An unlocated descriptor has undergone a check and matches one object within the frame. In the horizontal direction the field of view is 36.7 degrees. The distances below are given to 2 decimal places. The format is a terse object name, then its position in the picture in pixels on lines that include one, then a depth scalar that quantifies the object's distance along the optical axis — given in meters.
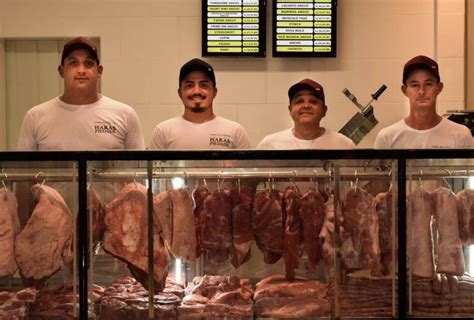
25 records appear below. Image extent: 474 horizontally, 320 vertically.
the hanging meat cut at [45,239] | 2.60
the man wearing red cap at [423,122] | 3.88
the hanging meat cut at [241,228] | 2.74
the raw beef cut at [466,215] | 2.67
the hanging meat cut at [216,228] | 2.73
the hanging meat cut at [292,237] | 2.72
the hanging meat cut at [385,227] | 2.61
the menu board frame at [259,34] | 5.39
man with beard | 3.94
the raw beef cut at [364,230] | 2.65
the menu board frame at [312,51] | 5.40
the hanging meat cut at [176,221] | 2.67
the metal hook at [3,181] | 2.60
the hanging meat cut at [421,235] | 2.60
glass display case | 2.55
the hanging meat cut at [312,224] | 2.70
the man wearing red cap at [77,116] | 3.79
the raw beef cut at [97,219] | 2.60
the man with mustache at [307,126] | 3.90
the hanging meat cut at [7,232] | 2.59
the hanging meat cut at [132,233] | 2.64
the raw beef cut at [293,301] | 2.61
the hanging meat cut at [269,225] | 2.73
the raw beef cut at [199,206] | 2.72
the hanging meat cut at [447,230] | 2.65
